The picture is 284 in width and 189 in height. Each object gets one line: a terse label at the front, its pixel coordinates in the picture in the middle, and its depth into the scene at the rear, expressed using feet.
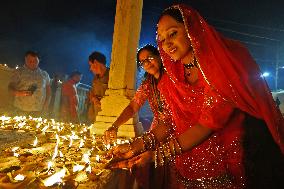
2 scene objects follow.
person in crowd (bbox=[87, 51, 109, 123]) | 21.83
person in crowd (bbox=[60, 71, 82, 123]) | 29.71
